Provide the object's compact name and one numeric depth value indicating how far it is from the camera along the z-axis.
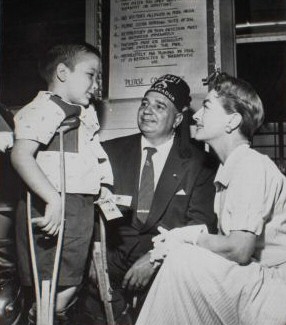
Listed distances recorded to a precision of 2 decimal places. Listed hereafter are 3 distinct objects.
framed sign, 1.68
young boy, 1.13
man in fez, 1.34
